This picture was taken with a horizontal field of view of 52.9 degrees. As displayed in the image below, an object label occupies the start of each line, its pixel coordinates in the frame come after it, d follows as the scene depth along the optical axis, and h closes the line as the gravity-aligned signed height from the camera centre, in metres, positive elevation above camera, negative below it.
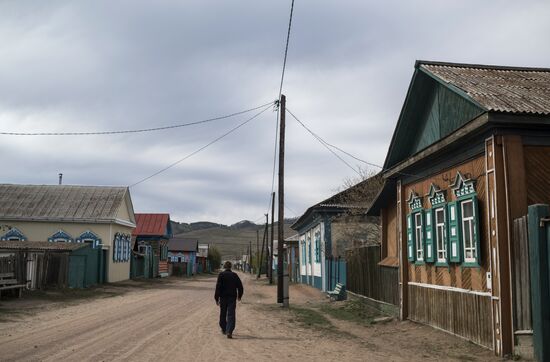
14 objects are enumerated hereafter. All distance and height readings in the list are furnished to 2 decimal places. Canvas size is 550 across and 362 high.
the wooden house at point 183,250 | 80.00 +0.48
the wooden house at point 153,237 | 50.66 +1.52
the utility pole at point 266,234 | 53.00 +1.95
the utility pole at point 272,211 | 45.28 +3.54
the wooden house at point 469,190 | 9.59 +1.31
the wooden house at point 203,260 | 89.50 -1.16
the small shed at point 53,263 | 23.05 -0.47
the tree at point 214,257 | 105.31 -0.71
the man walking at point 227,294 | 12.12 -0.90
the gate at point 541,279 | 8.19 -0.37
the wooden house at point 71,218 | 34.41 +2.16
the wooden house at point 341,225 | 28.62 +1.53
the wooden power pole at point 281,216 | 20.97 +1.55
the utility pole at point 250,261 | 103.31 -1.40
